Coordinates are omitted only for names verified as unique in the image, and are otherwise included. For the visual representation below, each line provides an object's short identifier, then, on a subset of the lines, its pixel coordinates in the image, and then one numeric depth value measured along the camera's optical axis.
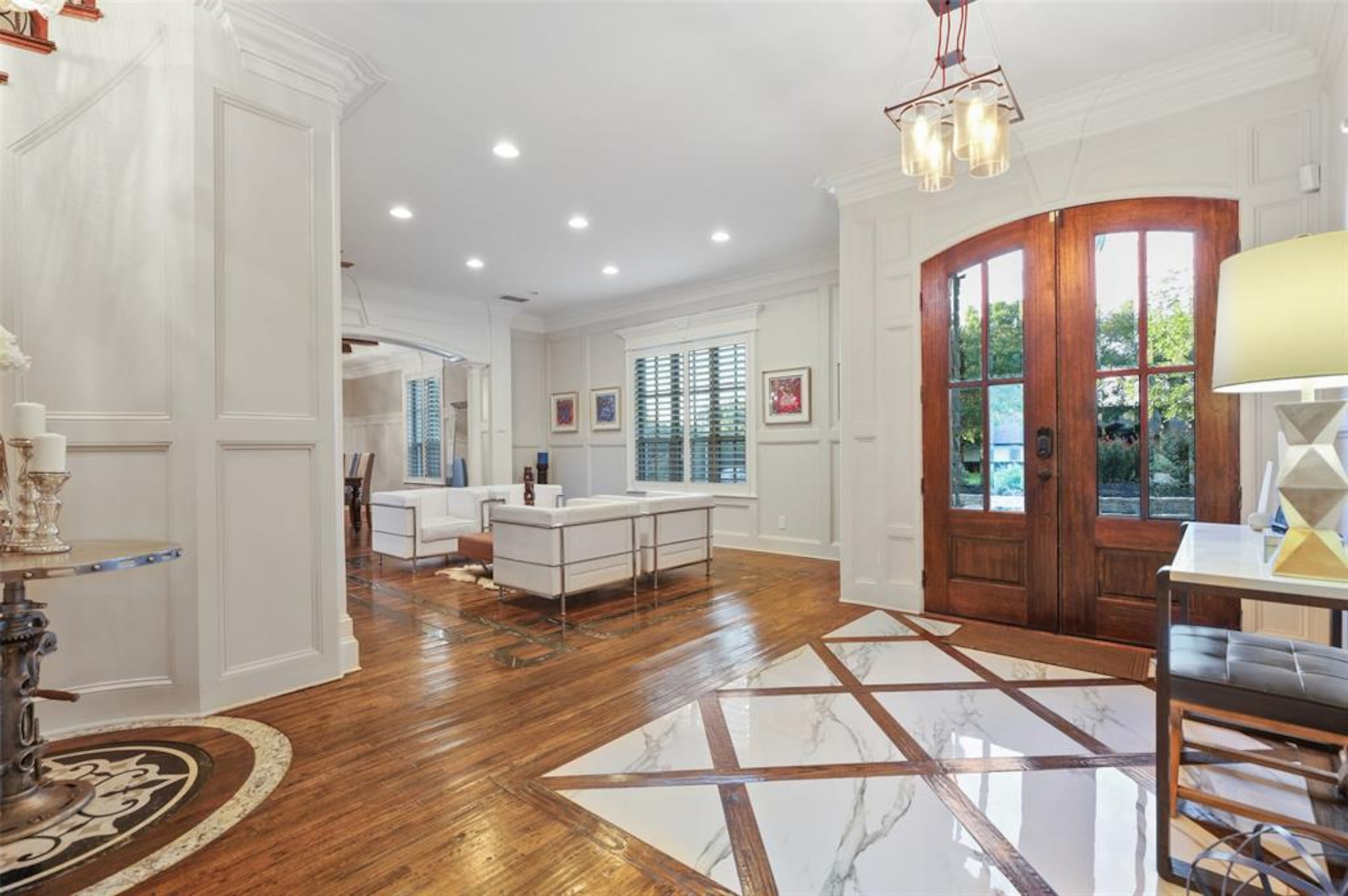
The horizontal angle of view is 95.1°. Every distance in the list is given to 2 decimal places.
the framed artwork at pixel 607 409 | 8.13
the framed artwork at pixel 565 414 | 8.63
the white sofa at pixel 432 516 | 5.58
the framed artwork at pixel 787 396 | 6.33
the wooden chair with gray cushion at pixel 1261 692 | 1.52
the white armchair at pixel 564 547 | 4.13
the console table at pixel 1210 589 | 1.42
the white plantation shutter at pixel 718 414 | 6.93
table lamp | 1.51
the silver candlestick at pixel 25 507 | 1.99
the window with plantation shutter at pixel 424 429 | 9.52
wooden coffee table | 5.11
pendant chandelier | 2.38
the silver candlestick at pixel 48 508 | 1.99
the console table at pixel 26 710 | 1.84
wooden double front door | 3.25
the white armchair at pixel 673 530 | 4.85
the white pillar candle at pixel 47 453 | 2.00
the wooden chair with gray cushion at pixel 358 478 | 8.22
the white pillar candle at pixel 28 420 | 2.00
